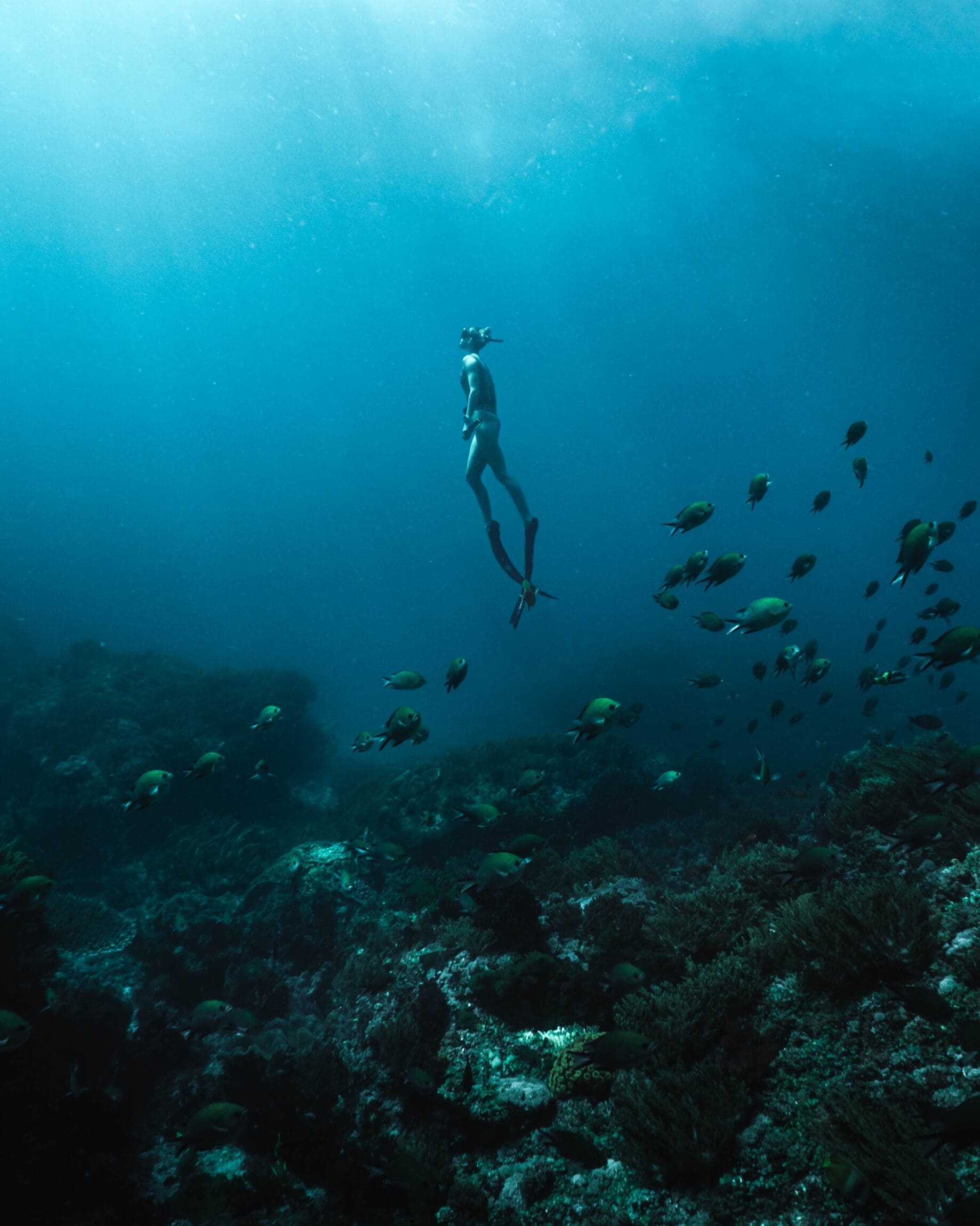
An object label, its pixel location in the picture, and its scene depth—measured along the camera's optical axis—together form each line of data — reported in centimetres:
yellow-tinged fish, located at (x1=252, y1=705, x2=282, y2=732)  668
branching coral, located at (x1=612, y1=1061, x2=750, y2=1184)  307
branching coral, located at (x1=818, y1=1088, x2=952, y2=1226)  223
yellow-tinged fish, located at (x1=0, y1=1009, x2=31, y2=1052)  379
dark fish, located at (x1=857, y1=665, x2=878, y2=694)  812
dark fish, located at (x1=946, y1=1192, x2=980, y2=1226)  194
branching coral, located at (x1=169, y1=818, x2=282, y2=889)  1046
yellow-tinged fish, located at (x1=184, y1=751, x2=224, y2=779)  605
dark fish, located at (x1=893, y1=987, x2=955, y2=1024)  273
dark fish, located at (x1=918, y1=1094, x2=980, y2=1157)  199
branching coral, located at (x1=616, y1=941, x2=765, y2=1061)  385
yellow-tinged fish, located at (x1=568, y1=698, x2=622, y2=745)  515
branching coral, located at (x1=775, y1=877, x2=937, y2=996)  357
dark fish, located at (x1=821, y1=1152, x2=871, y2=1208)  238
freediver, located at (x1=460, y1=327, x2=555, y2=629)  1217
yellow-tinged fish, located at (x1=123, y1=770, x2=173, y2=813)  540
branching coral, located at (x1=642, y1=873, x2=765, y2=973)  498
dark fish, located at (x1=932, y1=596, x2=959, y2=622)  697
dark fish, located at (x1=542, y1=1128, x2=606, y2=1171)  289
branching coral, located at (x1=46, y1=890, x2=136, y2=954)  843
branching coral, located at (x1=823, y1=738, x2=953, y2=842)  611
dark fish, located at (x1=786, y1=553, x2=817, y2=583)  700
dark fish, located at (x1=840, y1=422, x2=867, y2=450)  721
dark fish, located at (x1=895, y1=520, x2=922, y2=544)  520
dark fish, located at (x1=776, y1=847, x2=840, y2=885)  348
